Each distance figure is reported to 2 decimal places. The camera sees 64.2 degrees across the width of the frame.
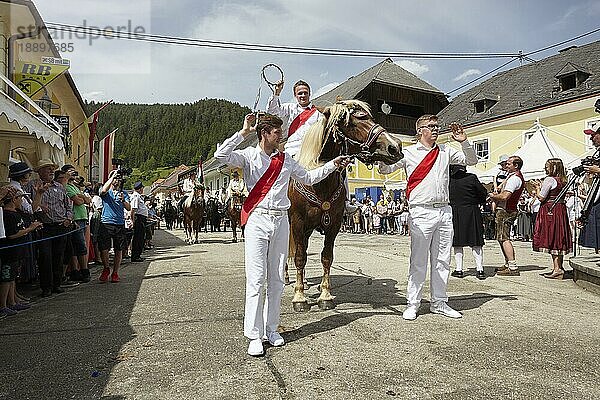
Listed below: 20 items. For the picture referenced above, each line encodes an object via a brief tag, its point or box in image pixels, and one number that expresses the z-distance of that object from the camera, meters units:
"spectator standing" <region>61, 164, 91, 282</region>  7.94
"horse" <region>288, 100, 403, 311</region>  5.10
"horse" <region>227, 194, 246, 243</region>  16.39
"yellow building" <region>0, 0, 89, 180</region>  7.41
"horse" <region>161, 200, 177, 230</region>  32.03
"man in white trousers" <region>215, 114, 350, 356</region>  4.02
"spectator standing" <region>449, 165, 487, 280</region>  8.11
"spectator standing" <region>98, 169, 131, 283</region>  8.02
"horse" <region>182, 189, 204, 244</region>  17.00
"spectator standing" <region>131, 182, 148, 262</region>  10.95
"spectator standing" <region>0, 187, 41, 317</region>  5.63
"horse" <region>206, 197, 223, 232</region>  22.55
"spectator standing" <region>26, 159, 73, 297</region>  6.82
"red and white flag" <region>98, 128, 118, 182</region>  13.38
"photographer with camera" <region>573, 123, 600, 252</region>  6.89
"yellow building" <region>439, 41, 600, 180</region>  24.05
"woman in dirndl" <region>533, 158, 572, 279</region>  8.02
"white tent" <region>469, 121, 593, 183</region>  16.80
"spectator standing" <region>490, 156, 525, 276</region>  7.95
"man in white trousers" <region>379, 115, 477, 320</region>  5.10
